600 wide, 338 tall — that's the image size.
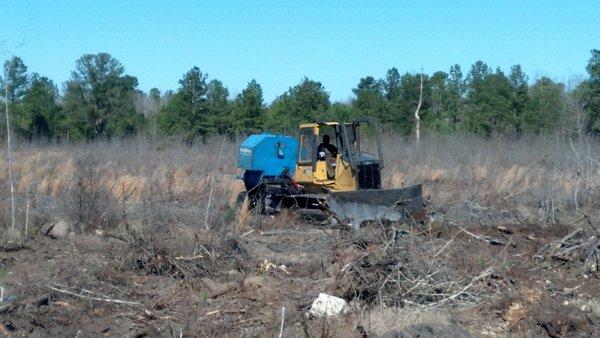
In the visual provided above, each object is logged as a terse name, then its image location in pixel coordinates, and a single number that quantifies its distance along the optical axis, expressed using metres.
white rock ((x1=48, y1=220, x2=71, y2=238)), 14.00
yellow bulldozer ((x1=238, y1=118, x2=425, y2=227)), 17.53
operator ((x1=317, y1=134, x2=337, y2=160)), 17.89
